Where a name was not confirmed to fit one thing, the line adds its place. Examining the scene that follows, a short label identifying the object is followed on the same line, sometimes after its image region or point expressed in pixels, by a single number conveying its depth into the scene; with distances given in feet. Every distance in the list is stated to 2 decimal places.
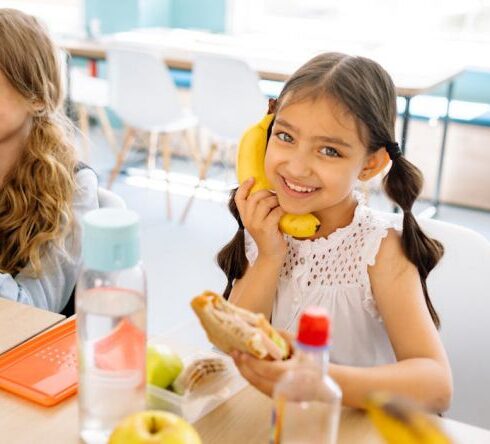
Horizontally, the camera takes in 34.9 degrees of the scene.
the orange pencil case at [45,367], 3.48
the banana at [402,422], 1.85
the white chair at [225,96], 11.29
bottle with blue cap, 2.96
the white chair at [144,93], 11.98
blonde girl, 5.14
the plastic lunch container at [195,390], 3.23
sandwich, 2.87
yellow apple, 2.59
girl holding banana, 4.21
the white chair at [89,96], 13.85
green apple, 3.24
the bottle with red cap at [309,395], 2.44
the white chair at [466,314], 4.59
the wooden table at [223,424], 3.17
